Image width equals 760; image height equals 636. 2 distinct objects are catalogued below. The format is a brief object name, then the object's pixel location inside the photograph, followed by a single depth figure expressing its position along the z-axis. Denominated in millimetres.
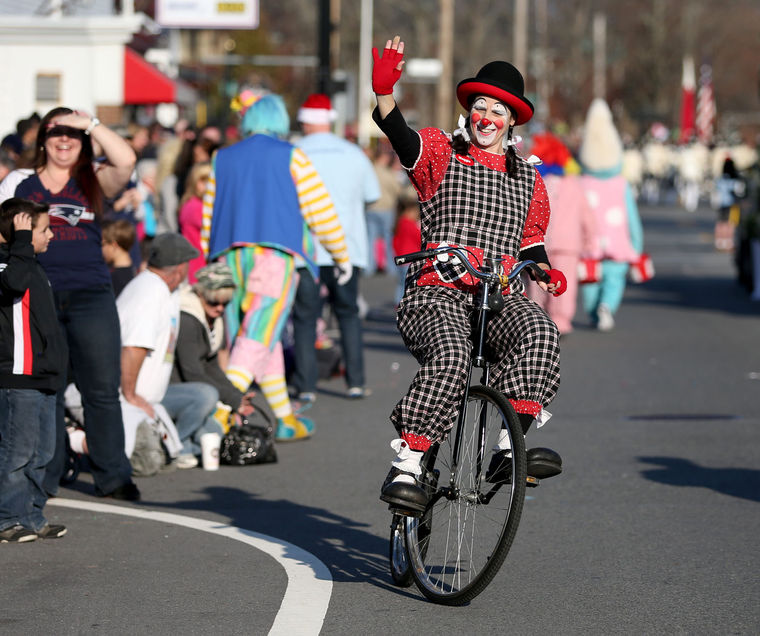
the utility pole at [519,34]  67688
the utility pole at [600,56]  95312
